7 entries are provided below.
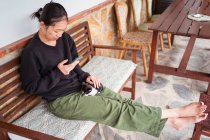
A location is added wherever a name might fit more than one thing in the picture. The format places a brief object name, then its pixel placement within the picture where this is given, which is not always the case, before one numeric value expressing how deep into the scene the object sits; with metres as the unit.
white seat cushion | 1.35
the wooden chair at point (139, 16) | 3.05
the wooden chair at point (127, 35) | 2.69
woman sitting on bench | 1.35
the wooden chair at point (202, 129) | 1.47
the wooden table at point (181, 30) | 2.22
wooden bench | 1.24
